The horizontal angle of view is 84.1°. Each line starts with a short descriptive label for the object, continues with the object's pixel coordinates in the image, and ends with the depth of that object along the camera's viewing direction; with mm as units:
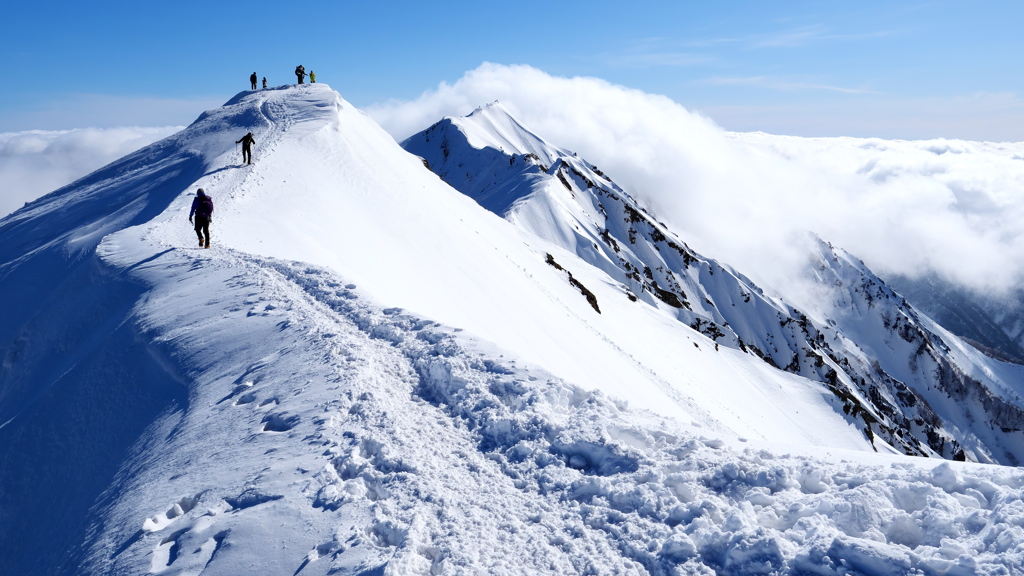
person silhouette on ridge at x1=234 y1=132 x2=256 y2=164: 29734
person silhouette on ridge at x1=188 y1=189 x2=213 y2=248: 17359
